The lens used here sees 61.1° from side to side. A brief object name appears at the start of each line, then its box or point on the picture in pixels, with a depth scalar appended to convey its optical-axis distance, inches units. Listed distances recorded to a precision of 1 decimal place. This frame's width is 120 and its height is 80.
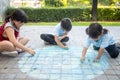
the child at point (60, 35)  76.9
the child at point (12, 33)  68.8
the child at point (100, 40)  61.5
